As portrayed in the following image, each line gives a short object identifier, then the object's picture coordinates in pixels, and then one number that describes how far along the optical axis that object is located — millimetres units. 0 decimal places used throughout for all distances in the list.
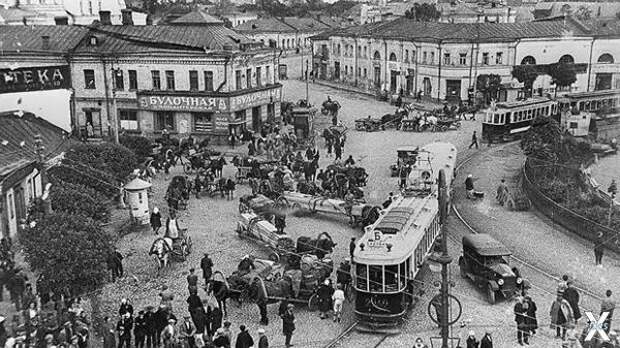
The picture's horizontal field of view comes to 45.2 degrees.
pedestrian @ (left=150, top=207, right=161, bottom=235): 27672
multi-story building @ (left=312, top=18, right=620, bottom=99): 59562
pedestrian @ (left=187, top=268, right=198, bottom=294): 19984
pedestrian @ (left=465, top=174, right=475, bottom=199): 33125
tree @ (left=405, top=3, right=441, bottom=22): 79125
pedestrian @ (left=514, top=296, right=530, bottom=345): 18531
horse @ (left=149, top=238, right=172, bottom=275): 24078
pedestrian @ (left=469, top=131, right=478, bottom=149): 43562
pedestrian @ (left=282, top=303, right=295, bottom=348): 18453
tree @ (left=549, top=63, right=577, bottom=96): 59031
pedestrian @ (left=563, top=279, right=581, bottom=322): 19188
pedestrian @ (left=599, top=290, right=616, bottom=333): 18328
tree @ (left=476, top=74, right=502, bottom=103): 56875
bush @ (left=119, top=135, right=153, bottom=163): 35969
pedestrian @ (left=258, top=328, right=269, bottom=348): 17328
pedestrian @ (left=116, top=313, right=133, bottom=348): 18531
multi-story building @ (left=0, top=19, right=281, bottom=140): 45031
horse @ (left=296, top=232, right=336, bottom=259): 23611
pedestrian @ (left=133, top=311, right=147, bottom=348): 18375
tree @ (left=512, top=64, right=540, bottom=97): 58688
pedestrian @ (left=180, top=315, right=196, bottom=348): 17859
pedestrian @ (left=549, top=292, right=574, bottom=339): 18828
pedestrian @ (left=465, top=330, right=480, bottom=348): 17062
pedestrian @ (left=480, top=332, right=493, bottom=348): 17016
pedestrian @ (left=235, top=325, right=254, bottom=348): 17625
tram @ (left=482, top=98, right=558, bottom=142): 44844
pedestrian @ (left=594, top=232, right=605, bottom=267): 24219
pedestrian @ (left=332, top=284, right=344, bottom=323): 19953
